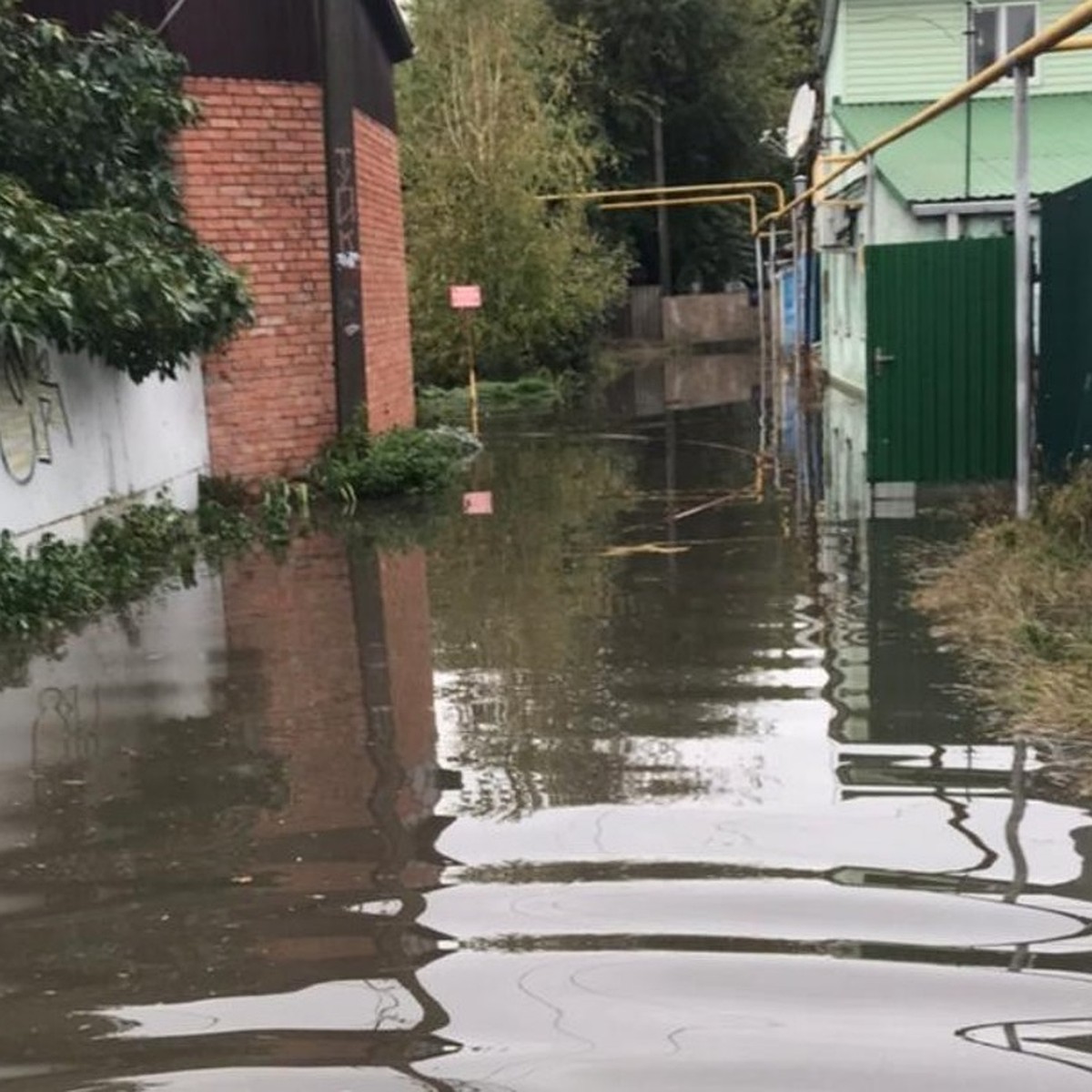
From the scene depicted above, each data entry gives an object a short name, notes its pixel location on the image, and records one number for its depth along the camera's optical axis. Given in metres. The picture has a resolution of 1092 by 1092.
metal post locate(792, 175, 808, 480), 27.64
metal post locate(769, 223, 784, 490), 24.42
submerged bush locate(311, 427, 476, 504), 13.27
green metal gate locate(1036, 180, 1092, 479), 9.39
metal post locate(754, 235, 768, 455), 27.93
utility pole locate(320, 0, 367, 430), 13.25
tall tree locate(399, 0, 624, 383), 28.47
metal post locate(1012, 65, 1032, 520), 8.81
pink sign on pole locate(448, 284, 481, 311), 20.23
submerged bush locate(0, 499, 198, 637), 8.63
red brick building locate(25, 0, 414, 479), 12.62
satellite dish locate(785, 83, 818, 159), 25.53
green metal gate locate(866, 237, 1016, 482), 10.59
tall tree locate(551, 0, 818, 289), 46.19
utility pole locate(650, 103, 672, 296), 47.22
